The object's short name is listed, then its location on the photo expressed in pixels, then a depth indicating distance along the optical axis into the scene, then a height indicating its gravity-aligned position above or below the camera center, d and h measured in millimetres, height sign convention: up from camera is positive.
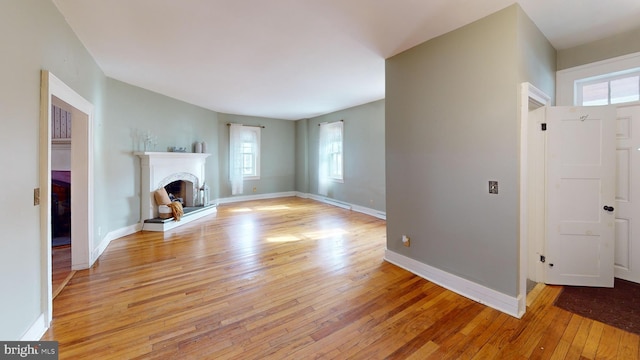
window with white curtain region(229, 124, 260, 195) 7508 +729
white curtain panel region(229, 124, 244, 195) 7477 +595
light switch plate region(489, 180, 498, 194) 2293 -71
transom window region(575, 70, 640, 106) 2652 +979
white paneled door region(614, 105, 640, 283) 2658 -146
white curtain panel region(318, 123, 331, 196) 7370 +624
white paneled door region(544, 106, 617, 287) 2553 -149
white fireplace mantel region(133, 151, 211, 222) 4745 +145
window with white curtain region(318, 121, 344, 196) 6994 +671
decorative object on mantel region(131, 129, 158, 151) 4629 +732
